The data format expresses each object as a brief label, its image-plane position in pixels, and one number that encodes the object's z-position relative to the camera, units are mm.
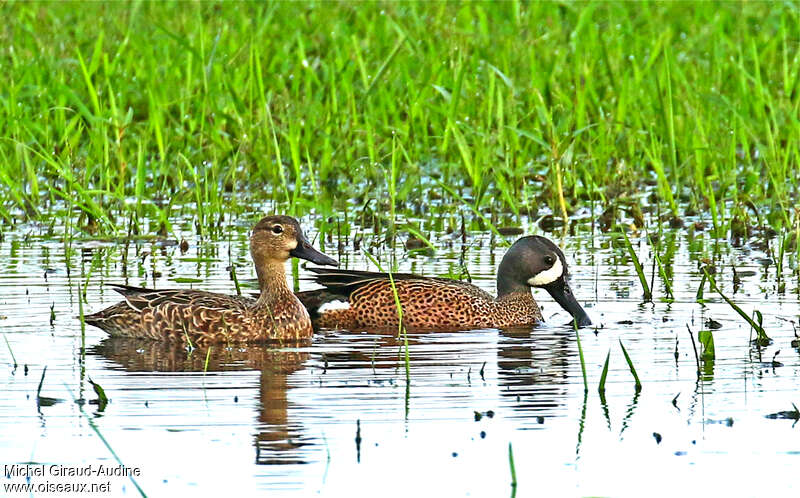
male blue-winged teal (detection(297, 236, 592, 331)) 17297
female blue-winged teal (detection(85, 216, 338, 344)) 16250
